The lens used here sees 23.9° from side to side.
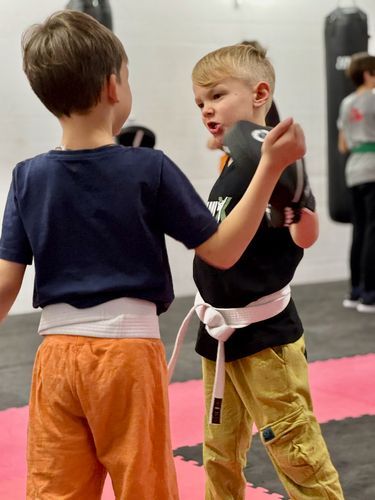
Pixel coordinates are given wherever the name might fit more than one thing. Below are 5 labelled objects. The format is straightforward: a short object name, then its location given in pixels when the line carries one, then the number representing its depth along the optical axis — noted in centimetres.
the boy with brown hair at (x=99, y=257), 151
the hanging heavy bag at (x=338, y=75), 684
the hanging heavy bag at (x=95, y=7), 592
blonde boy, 199
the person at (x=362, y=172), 571
